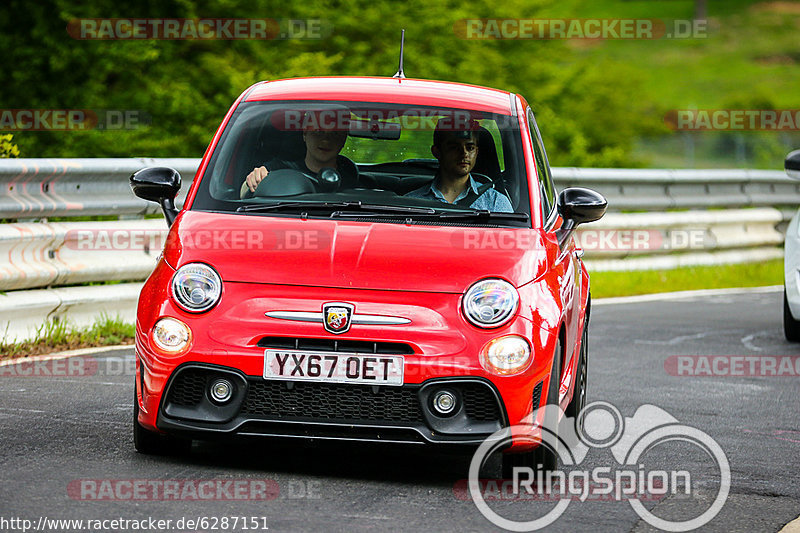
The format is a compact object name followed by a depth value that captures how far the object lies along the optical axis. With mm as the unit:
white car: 20156
